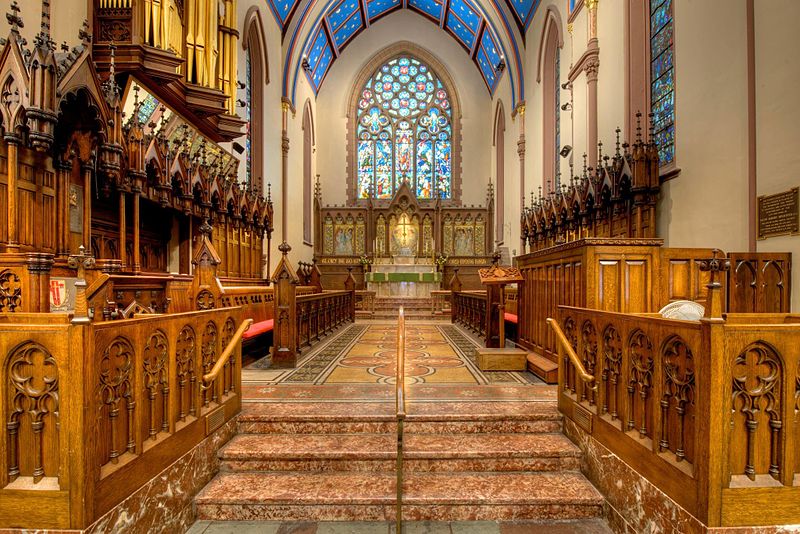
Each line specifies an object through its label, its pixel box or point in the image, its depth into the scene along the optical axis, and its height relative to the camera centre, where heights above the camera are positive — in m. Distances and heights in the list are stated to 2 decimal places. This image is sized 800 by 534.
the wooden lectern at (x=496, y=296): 5.84 -0.39
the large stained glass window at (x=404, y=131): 19.78 +6.56
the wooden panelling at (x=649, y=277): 3.90 -0.08
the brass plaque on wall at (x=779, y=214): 4.08 +0.55
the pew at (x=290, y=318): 5.47 -0.69
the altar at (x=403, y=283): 15.90 -0.51
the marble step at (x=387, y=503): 2.79 -1.55
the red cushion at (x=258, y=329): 5.64 -0.88
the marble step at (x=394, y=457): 3.14 -1.40
